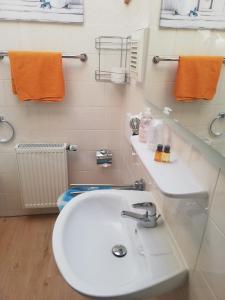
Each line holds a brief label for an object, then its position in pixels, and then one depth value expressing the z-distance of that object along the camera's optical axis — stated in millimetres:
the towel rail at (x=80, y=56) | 1573
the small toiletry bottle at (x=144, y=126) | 1021
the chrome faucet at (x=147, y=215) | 948
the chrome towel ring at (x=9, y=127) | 1765
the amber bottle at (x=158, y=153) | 837
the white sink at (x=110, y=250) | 715
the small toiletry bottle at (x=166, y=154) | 828
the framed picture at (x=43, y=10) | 1453
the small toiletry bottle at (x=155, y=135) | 948
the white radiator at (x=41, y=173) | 1812
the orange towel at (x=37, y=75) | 1497
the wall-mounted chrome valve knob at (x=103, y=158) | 1864
